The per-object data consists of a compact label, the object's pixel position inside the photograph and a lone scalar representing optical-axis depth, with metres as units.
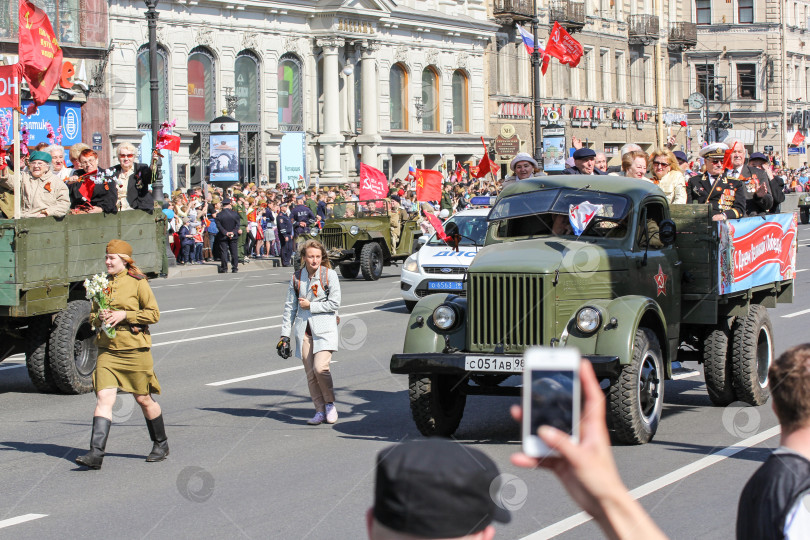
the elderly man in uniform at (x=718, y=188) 12.77
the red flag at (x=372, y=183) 30.03
